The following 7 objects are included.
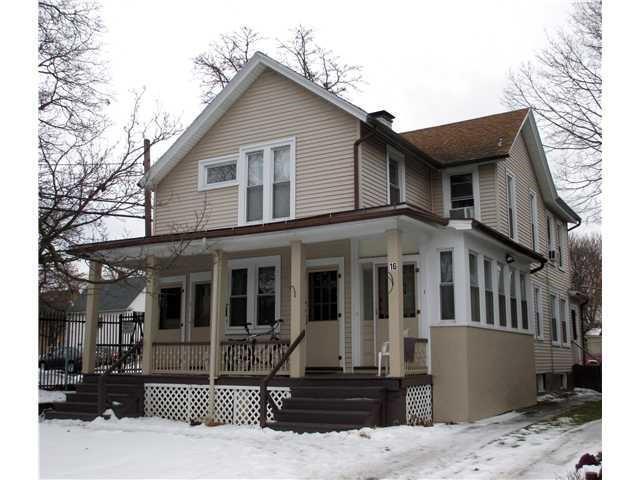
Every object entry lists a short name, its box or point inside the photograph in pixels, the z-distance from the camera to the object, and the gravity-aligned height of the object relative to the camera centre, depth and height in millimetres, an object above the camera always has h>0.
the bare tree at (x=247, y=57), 28312 +11221
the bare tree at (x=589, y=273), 35719 +2605
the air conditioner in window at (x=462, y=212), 16223 +2617
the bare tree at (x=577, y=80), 16703 +6224
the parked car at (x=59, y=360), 19284 -1137
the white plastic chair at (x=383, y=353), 11469 -567
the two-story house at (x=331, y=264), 11758 +1167
